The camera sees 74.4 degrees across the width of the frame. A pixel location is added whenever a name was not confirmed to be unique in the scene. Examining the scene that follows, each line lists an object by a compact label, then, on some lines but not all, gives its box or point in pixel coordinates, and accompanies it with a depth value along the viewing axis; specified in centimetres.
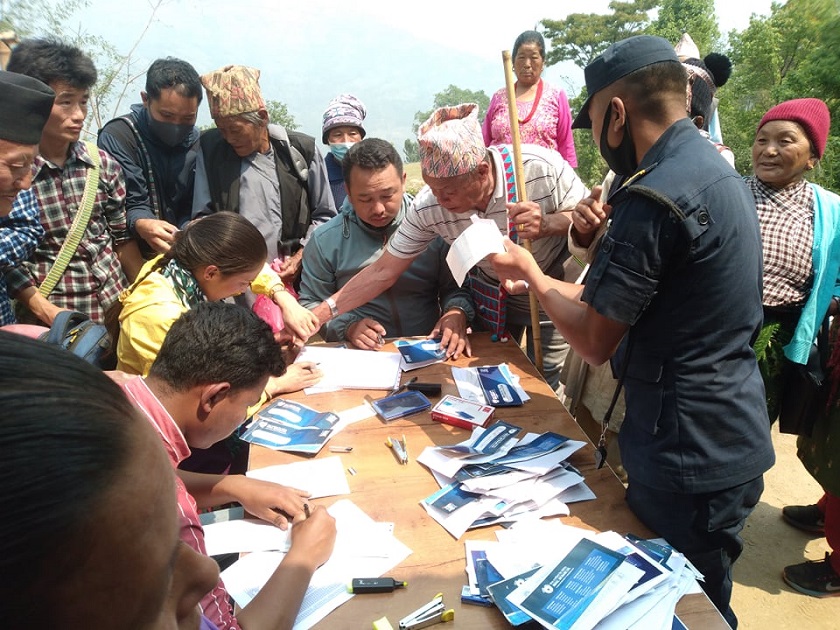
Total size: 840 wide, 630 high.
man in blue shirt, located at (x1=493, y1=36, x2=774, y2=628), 130
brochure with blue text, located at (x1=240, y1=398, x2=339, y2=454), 186
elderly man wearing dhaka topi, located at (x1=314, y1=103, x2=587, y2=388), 223
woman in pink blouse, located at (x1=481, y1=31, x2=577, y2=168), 470
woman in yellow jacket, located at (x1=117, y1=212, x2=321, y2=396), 200
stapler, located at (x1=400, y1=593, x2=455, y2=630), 117
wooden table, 122
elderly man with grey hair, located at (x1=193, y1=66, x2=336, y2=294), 297
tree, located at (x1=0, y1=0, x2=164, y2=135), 584
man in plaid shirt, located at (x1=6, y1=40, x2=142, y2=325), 253
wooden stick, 208
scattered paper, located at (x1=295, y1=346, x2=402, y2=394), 227
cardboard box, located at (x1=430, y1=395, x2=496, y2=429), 193
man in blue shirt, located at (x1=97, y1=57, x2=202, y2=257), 305
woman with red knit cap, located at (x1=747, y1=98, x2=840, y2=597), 245
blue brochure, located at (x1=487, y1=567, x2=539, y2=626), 112
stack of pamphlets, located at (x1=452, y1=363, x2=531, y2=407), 208
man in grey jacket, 274
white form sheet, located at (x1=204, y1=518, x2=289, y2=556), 145
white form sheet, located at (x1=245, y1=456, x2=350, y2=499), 163
